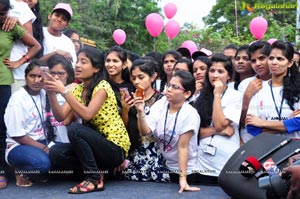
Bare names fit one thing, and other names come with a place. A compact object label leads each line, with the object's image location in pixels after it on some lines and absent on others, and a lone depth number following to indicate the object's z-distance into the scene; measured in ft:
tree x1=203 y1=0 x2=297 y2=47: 49.77
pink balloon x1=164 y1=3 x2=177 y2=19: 33.88
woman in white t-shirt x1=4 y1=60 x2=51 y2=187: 12.66
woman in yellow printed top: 12.13
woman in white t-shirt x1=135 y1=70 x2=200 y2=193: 12.65
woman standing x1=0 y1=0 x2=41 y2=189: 12.98
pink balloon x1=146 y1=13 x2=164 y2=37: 28.32
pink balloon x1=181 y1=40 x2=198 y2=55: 24.55
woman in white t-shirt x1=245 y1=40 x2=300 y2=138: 12.25
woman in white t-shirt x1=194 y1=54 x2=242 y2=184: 12.67
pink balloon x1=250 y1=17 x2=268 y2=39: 25.64
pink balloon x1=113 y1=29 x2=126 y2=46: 31.71
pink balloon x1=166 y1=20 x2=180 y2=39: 31.27
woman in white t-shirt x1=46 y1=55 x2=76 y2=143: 13.66
